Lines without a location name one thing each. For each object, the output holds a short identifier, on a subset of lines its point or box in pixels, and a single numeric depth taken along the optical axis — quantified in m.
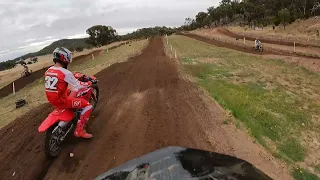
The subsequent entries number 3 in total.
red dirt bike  5.03
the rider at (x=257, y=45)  24.66
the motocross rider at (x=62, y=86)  5.10
